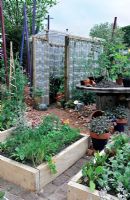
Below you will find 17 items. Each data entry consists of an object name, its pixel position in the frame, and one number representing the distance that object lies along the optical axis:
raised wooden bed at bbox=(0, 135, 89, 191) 2.77
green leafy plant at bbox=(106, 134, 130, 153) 3.10
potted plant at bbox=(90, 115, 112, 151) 3.68
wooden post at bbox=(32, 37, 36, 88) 5.76
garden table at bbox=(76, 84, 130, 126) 4.68
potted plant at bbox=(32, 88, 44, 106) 5.89
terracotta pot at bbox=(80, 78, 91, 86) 5.22
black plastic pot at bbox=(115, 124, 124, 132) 4.64
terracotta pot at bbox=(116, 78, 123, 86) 5.36
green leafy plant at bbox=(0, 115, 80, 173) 2.95
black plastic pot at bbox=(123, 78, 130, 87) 4.91
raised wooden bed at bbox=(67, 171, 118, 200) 2.35
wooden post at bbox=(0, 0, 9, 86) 4.53
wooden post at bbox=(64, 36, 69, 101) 6.10
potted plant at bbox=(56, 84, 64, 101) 6.40
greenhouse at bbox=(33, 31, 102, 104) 5.97
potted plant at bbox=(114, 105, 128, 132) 4.61
